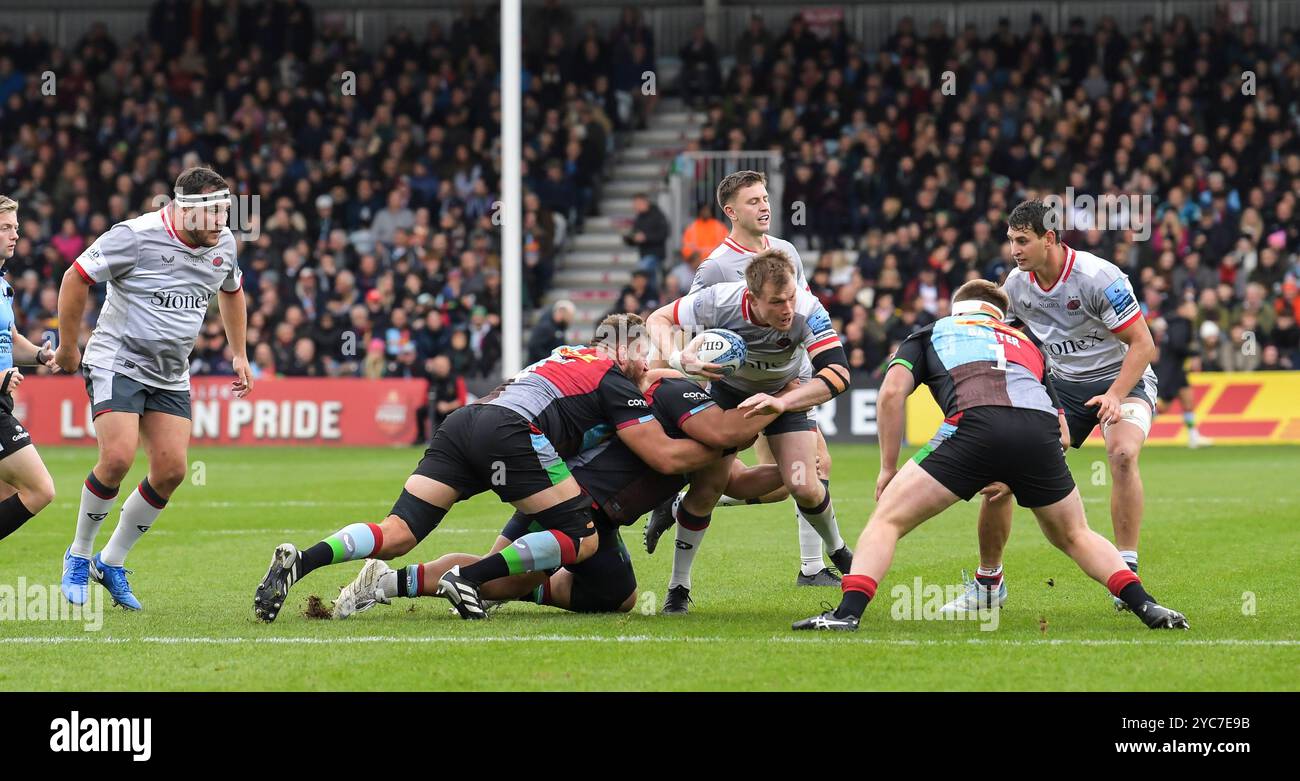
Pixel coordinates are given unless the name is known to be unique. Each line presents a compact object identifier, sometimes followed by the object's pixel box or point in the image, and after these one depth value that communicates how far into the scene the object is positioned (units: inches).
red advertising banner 1886.1
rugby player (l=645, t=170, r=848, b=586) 774.5
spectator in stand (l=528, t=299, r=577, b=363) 1807.3
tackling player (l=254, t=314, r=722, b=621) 623.2
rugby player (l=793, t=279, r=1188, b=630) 586.6
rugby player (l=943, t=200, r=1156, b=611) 684.1
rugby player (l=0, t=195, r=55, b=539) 672.4
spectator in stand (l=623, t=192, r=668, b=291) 2073.1
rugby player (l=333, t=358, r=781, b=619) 643.5
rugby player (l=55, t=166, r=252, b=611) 690.2
